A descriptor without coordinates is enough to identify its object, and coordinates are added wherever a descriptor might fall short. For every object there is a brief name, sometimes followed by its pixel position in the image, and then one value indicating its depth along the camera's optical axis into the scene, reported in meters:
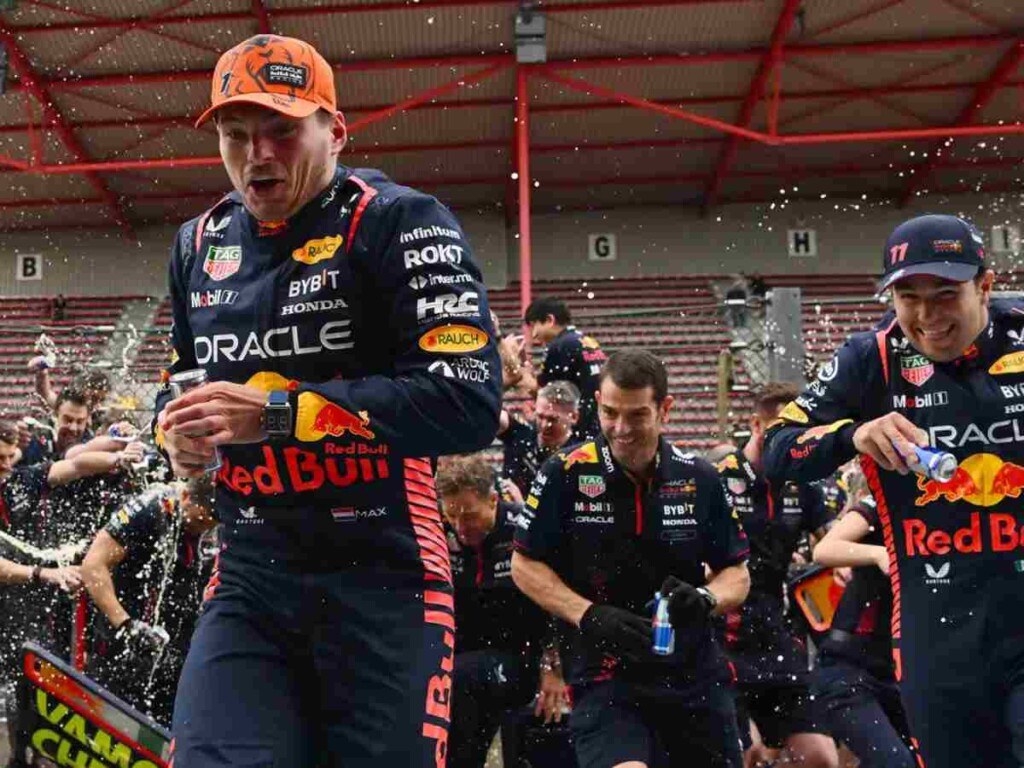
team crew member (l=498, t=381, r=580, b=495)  7.50
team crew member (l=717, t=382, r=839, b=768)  6.11
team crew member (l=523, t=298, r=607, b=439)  8.34
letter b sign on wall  25.55
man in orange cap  2.44
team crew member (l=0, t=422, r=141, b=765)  6.63
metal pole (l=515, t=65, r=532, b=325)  18.30
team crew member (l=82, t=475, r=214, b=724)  5.82
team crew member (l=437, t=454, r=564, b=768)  5.86
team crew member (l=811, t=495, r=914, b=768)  5.31
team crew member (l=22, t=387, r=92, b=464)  8.02
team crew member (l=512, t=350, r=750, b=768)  4.52
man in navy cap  3.51
